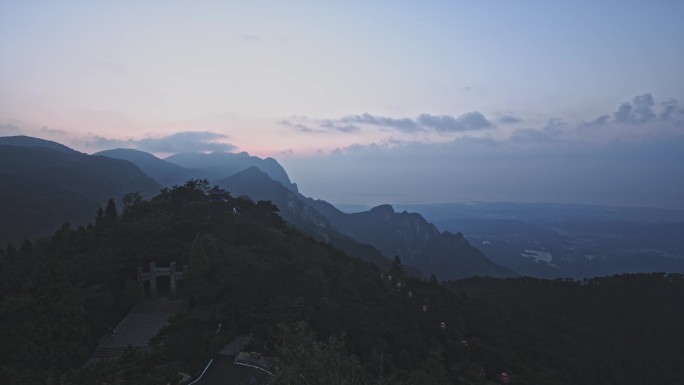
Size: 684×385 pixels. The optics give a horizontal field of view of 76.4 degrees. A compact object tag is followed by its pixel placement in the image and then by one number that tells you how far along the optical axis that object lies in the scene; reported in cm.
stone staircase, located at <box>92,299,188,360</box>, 2119
